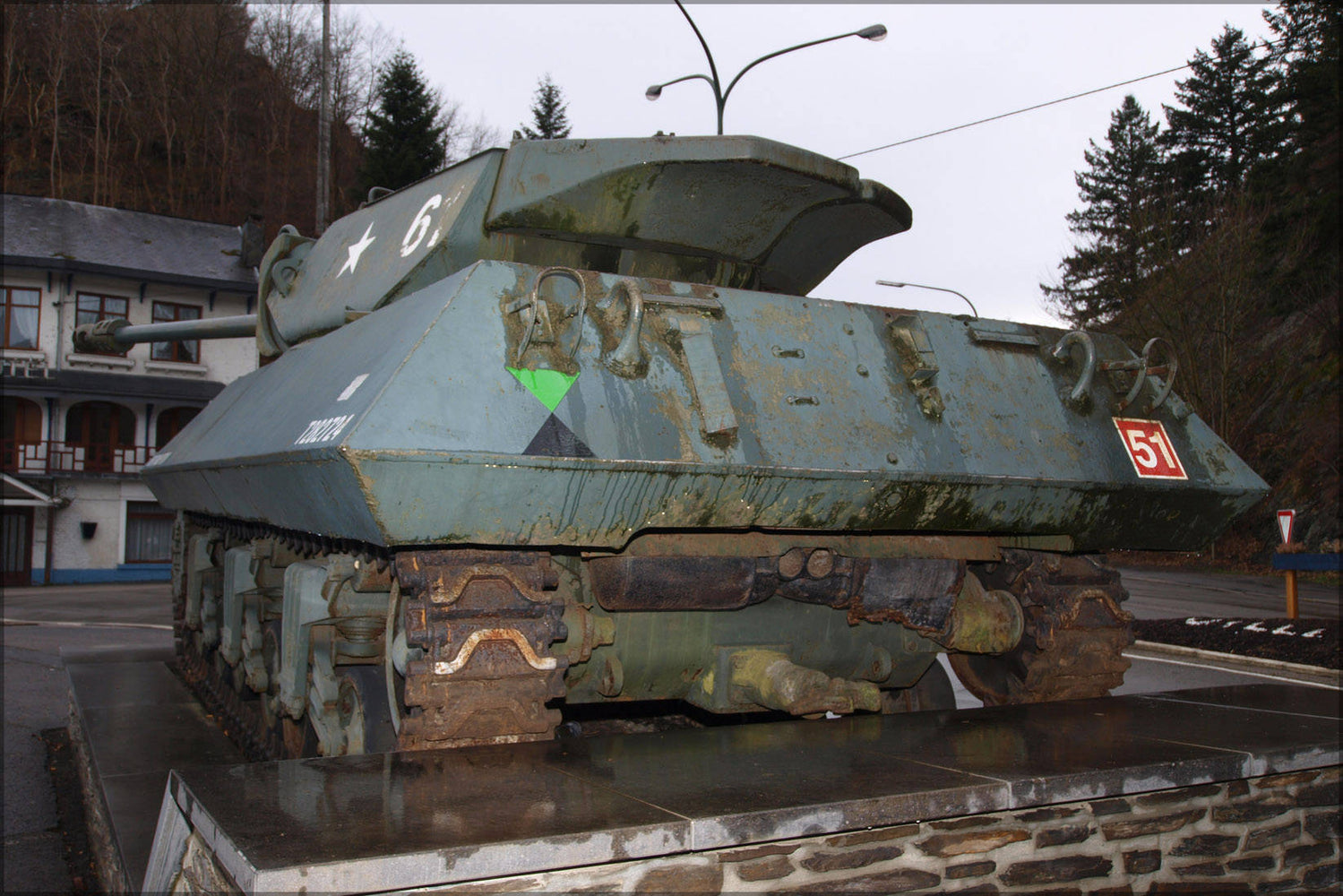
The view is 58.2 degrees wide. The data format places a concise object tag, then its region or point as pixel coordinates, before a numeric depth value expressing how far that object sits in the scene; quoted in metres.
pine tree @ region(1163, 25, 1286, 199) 40.91
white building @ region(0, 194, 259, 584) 26.56
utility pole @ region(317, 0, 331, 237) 20.31
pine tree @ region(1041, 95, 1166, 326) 31.30
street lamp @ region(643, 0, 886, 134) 12.62
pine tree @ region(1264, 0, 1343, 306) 27.56
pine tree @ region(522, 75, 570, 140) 46.44
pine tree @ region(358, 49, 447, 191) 33.38
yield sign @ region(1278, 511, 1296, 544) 14.38
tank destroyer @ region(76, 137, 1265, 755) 3.75
